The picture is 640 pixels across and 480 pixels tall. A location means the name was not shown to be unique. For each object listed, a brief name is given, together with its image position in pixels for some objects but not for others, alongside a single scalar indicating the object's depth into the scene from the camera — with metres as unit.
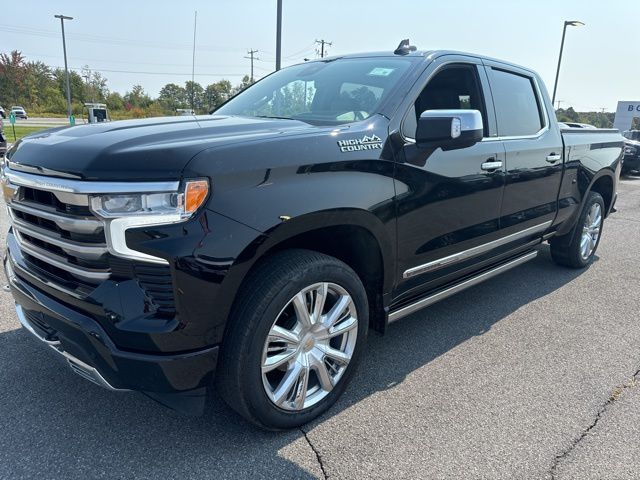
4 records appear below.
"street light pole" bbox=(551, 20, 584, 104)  22.22
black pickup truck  1.92
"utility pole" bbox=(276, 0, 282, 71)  12.55
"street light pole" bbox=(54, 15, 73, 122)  34.88
